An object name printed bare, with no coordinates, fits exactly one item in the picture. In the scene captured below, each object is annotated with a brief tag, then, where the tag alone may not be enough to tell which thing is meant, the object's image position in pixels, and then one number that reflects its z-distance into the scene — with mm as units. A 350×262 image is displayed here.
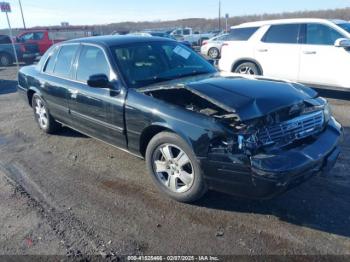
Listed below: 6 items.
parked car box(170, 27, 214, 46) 30219
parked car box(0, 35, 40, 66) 18812
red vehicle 19969
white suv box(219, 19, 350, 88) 7484
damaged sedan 3041
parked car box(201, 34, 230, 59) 19953
